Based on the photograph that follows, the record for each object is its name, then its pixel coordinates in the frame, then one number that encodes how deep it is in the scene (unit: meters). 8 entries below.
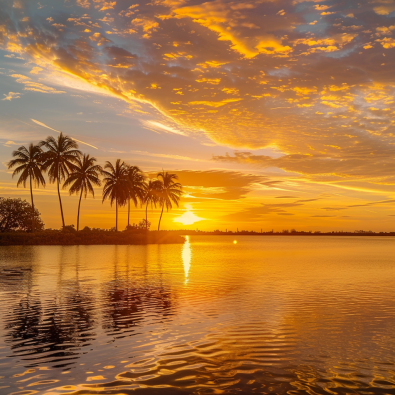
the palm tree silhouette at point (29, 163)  61.97
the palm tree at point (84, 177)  65.31
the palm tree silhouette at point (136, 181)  76.56
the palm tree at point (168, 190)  85.69
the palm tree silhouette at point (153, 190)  85.75
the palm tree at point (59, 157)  61.66
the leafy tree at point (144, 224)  95.22
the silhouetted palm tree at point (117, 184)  71.75
